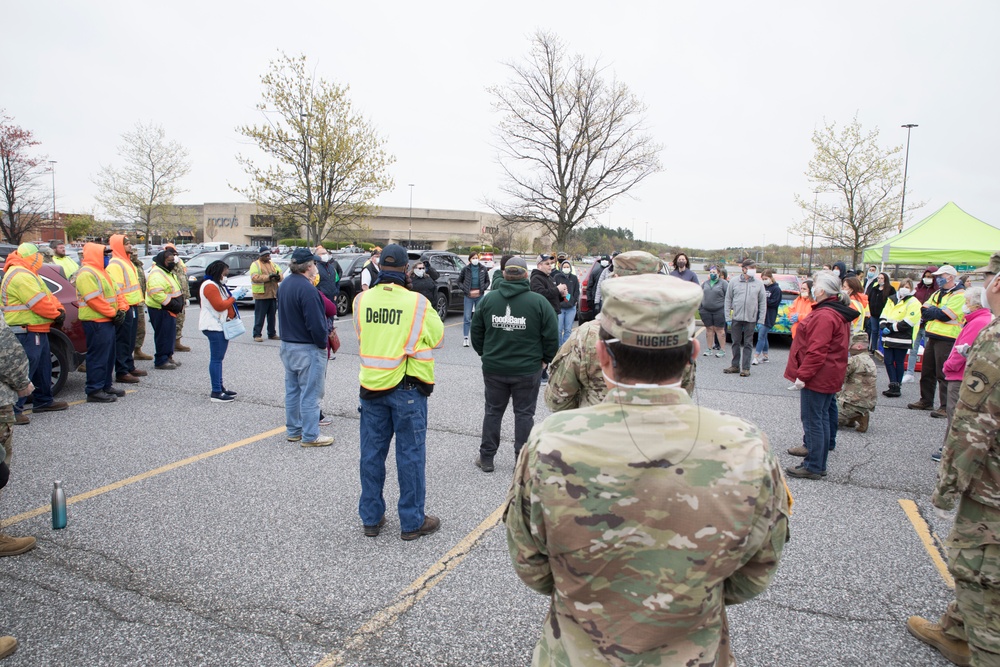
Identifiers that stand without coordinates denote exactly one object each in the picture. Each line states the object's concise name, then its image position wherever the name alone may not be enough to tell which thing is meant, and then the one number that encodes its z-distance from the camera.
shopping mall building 85.19
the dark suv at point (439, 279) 15.77
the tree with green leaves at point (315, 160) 24.27
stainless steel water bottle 3.77
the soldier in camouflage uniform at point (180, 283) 9.88
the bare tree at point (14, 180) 28.23
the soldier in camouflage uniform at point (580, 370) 3.66
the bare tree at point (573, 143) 24.30
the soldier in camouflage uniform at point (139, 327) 9.73
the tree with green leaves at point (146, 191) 36.06
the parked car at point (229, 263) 18.84
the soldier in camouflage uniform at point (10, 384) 3.67
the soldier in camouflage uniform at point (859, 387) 6.64
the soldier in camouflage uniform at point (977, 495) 2.66
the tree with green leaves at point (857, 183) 24.69
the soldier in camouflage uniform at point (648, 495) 1.42
